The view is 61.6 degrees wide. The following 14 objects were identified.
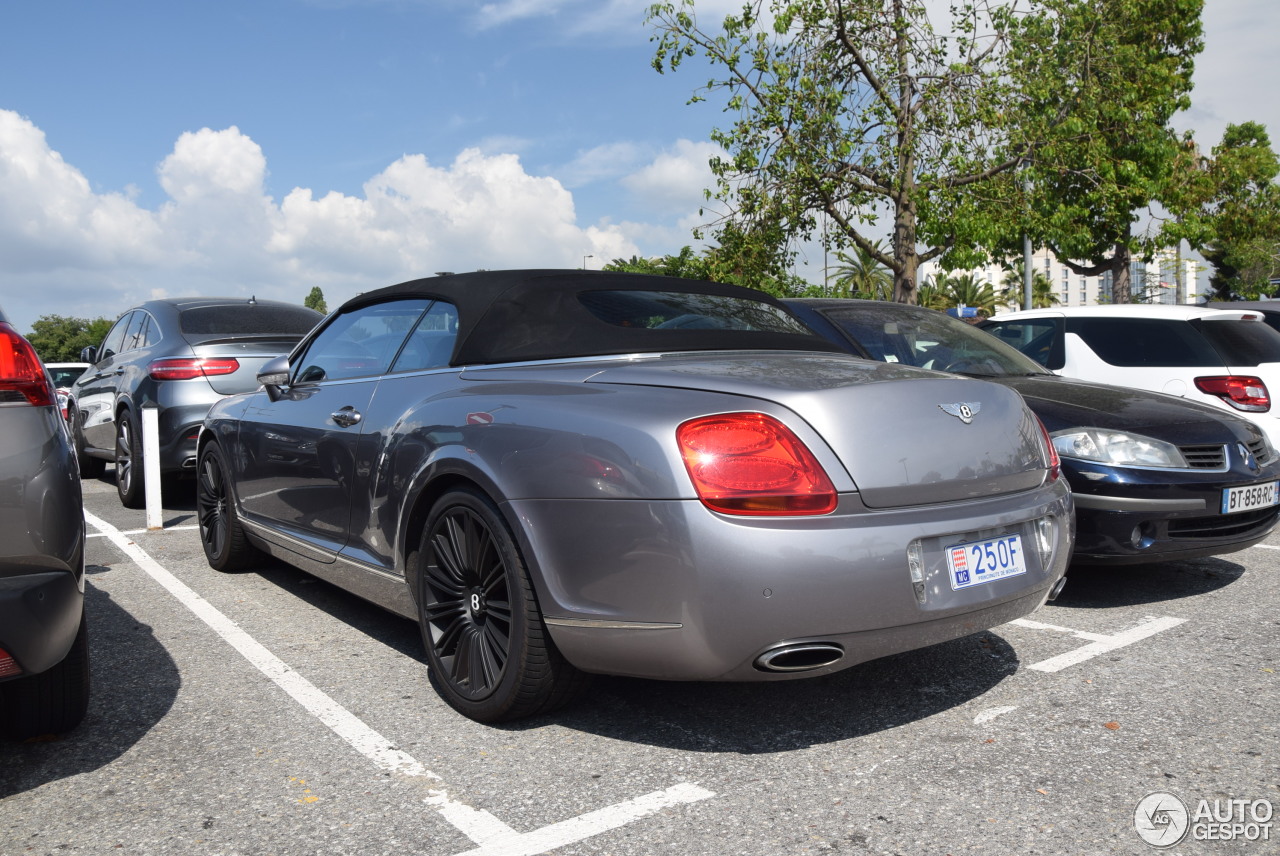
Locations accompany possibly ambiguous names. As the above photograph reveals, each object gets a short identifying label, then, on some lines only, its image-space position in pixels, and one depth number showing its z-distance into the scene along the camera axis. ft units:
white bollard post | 23.76
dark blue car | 15.06
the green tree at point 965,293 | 300.61
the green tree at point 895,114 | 41.42
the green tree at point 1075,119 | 41.57
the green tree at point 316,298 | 477.36
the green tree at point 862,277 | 266.36
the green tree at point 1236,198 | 82.66
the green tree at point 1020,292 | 310.45
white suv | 21.24
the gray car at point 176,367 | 24.84
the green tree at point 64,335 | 389.39
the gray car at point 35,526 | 8.75
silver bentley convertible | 9.14
